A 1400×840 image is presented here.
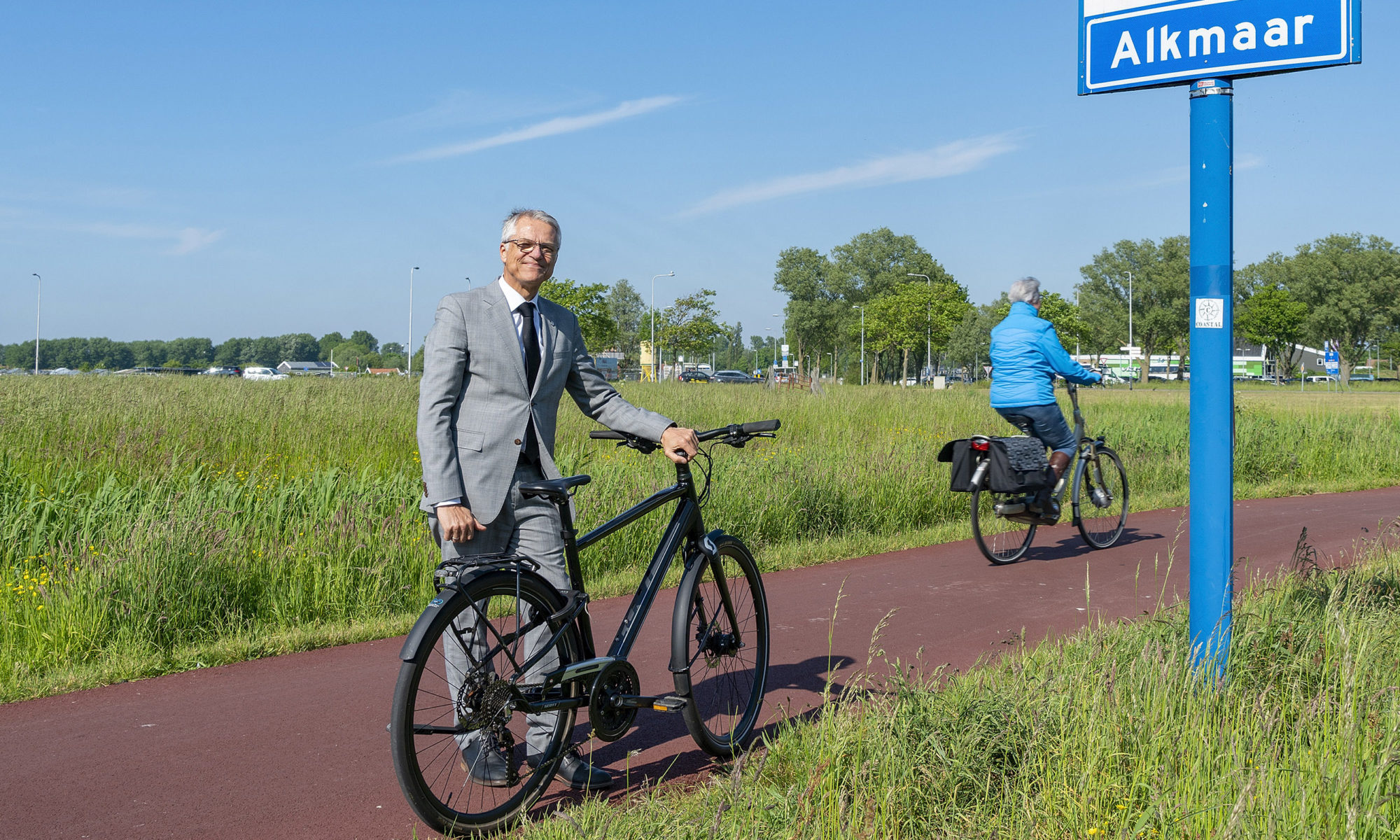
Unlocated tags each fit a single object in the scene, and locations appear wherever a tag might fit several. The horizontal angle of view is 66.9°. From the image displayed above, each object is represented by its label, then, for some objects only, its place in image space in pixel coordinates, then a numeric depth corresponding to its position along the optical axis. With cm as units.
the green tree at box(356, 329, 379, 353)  18489
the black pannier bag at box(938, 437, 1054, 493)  797
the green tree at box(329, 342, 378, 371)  14425
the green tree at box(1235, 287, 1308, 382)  8200
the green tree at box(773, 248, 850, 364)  10469
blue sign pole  394
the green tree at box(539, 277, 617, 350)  6688
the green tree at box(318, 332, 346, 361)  19000
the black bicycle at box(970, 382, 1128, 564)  816
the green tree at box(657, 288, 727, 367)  8056
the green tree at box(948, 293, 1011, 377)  7719
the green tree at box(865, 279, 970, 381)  7488
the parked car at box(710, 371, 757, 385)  7144
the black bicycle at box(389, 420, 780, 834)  319
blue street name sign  375
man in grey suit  362
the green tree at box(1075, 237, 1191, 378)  9356
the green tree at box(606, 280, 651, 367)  12669
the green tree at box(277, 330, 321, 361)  17800
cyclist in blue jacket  839
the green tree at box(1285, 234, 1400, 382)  7962
